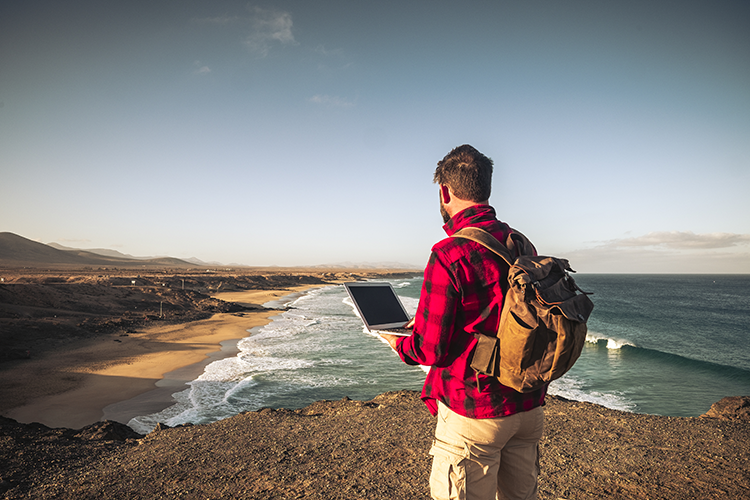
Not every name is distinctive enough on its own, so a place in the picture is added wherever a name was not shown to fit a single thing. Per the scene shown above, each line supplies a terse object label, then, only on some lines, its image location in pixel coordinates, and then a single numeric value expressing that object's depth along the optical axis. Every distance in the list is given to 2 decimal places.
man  1.61
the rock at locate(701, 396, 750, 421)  6.89
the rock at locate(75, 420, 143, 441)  6.03
